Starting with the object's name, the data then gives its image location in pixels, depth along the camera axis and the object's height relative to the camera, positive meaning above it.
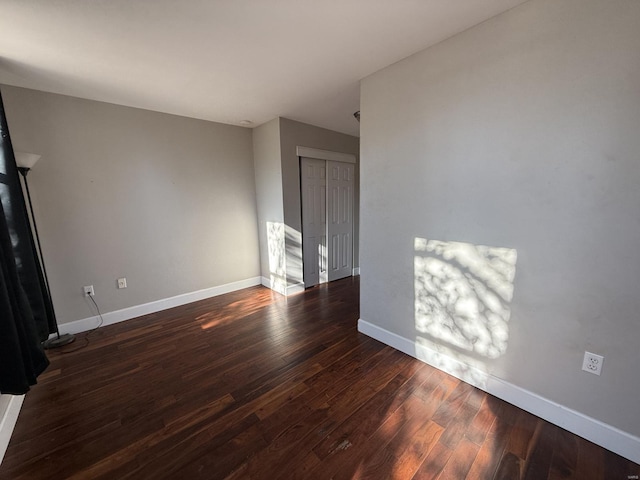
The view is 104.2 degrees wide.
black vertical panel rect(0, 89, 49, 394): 1.26 -0.57
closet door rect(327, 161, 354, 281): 3.87 -0.33
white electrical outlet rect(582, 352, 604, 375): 1.31 -0.91
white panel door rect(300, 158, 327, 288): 3.57 -0.30
